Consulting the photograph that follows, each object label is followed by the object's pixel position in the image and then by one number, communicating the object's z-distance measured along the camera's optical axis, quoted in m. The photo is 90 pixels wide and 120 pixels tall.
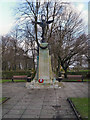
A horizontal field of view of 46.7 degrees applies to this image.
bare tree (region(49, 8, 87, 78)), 16.00
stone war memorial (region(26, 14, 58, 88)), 8.88
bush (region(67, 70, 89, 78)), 18.00
